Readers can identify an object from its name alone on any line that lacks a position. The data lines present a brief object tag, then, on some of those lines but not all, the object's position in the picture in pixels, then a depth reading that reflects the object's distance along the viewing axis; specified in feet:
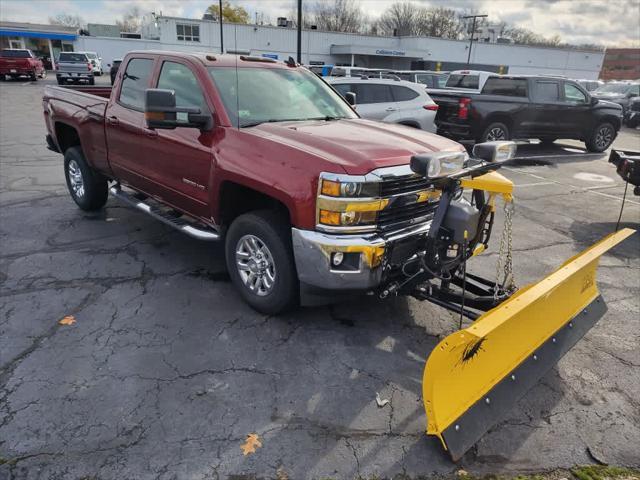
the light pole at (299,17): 40.63
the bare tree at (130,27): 272.51
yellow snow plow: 8.07
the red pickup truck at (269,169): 10.36
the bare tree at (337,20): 266.98
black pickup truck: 36.27
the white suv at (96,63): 133.94
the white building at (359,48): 144.36
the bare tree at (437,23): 272.10
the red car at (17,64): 95.45
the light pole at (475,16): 125.56
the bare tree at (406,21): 271.90
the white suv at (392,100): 32.19
